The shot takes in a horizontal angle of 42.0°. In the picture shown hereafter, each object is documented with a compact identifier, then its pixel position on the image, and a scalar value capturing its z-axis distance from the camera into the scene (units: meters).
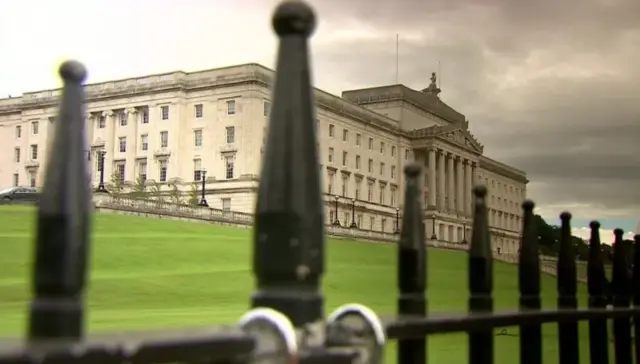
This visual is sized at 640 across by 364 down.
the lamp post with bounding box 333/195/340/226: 67.54
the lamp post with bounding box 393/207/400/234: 72.00
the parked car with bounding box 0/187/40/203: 46.06
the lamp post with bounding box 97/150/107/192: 64.81
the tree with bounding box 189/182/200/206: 60.73
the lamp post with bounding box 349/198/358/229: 70.33
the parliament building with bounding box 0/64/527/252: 63.53
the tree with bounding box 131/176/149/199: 62.56
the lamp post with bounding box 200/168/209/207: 57.27
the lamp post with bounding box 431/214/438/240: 75.54
